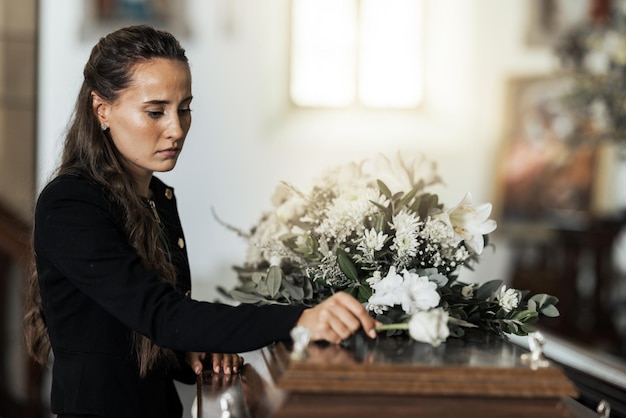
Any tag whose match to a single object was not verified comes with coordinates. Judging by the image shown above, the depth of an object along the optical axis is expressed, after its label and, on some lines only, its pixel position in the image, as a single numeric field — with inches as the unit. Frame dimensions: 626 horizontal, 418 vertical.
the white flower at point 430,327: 129.3
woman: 137.3
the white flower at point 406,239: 156.0
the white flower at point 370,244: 155.7
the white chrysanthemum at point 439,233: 159.0
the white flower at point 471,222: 166.9
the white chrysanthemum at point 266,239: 190.0
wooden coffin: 115.7
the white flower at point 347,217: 164.1
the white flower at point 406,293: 142.7
